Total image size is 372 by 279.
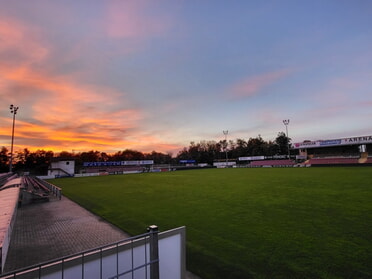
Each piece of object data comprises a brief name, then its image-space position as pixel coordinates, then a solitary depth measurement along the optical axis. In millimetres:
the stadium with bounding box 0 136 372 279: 2688
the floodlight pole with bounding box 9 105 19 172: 27172
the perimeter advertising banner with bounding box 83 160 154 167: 51031
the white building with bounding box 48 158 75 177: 40656
